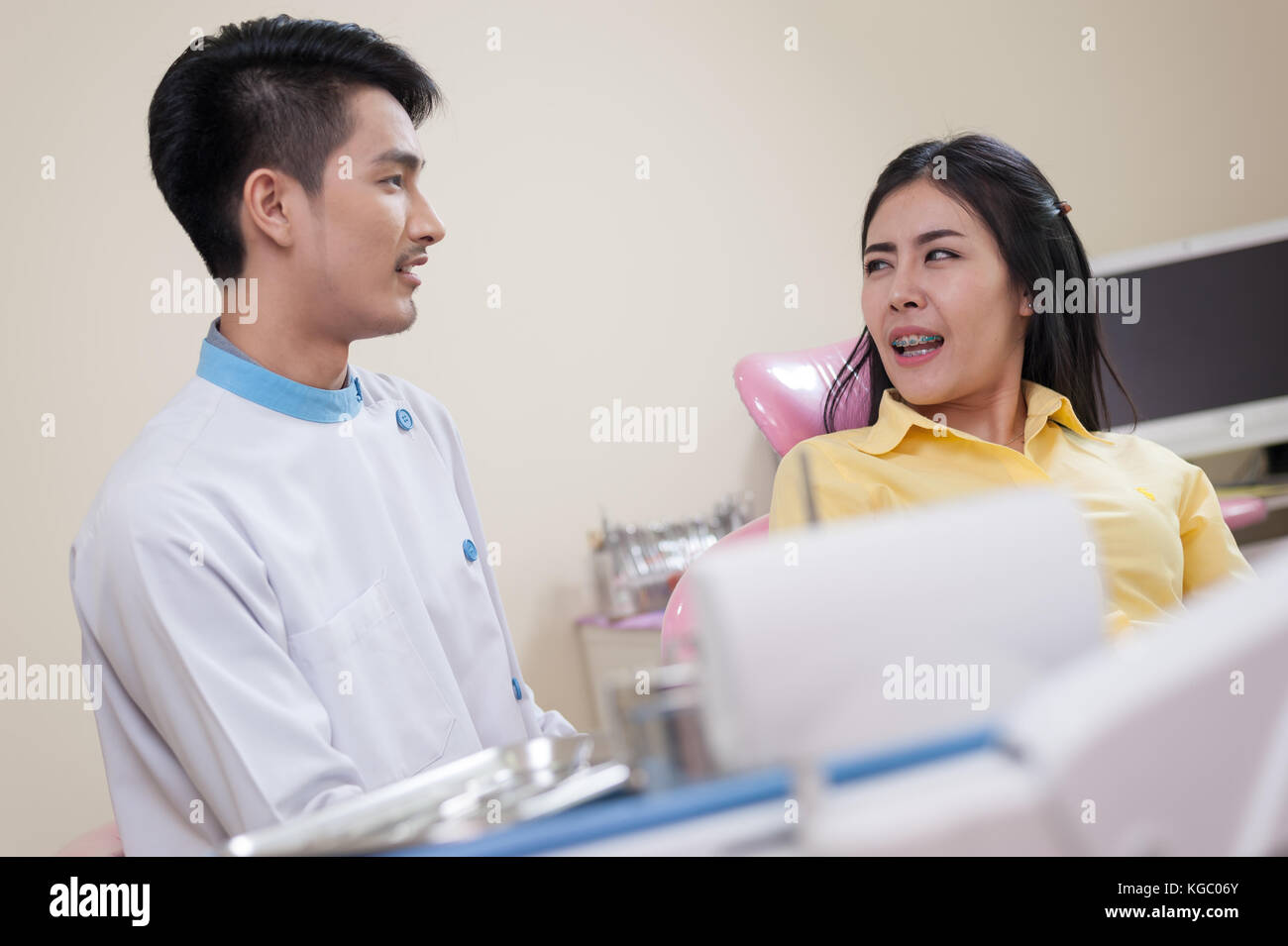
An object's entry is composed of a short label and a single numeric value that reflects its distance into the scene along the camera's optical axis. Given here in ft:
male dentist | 3.71
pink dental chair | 5.94
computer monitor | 10.05
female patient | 5.10
